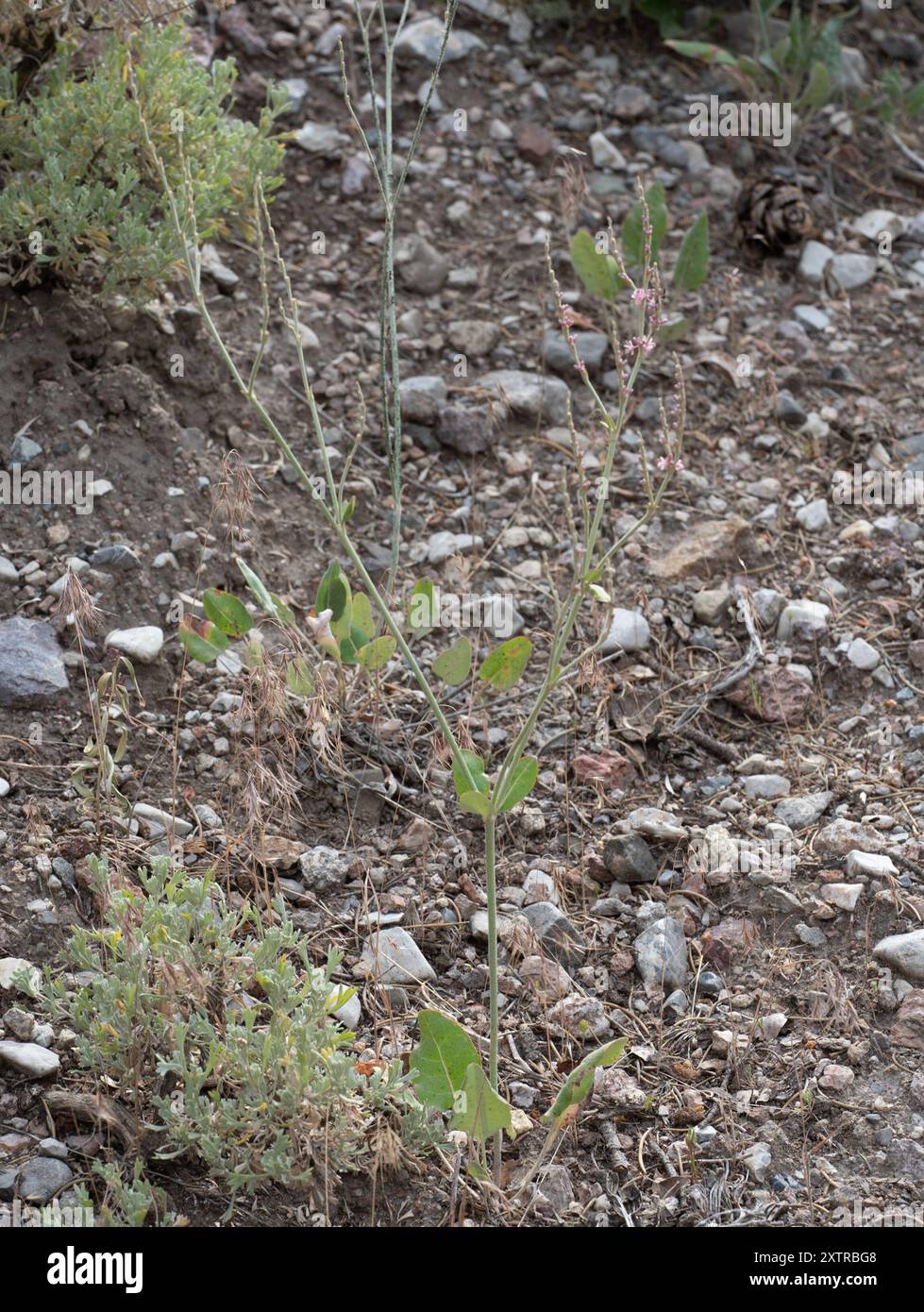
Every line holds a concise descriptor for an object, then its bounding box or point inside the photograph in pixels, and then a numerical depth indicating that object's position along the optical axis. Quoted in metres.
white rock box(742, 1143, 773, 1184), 2.36
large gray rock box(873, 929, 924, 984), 2.64
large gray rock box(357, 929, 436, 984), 2.66
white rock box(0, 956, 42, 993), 2.44
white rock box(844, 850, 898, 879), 2.82
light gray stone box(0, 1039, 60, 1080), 2.35
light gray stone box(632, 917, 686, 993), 2.70
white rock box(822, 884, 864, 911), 2.79
